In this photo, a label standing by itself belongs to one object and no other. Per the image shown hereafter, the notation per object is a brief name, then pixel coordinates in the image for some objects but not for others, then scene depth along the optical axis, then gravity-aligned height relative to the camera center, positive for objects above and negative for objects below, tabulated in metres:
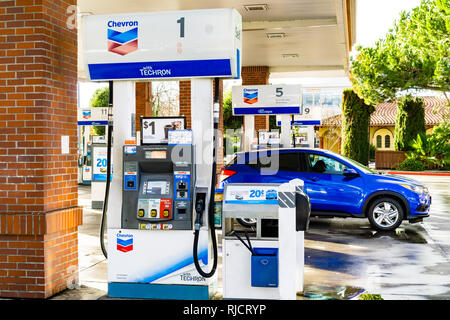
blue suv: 11.31 -0.80
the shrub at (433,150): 30.91 -0.24
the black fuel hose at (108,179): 6.27 -0.36
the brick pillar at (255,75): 23.19 +3.05
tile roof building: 46.16 +1.76
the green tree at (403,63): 24.00 +4.31
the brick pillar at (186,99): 16.03 +1.42
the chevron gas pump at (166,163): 6.20 -0.18
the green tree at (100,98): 45.25 +4.16
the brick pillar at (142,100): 19.95 +1.73
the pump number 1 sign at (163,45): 6.18 +1.19
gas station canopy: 12.77 +3.37
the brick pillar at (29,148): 6.23 +0.00
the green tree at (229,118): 46.27 +2.47
